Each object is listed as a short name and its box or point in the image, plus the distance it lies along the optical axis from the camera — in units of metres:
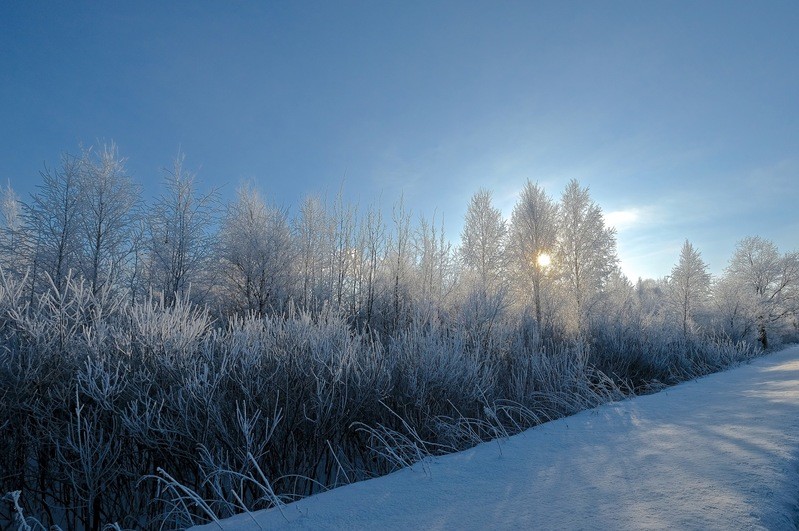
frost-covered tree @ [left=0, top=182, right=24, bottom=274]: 9.27
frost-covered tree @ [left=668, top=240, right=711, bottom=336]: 20.89
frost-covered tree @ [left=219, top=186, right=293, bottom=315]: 13.23
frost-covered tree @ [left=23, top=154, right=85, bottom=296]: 9.39
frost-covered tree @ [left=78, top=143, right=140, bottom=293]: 9.98
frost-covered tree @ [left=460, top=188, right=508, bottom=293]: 18.75
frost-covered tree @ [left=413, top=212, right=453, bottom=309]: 11.40
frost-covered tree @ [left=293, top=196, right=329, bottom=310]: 13.55
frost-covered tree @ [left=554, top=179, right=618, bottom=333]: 19.39
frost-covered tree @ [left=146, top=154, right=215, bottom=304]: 11.98
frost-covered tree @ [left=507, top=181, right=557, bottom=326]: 16.61
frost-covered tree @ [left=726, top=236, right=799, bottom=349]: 24.91
